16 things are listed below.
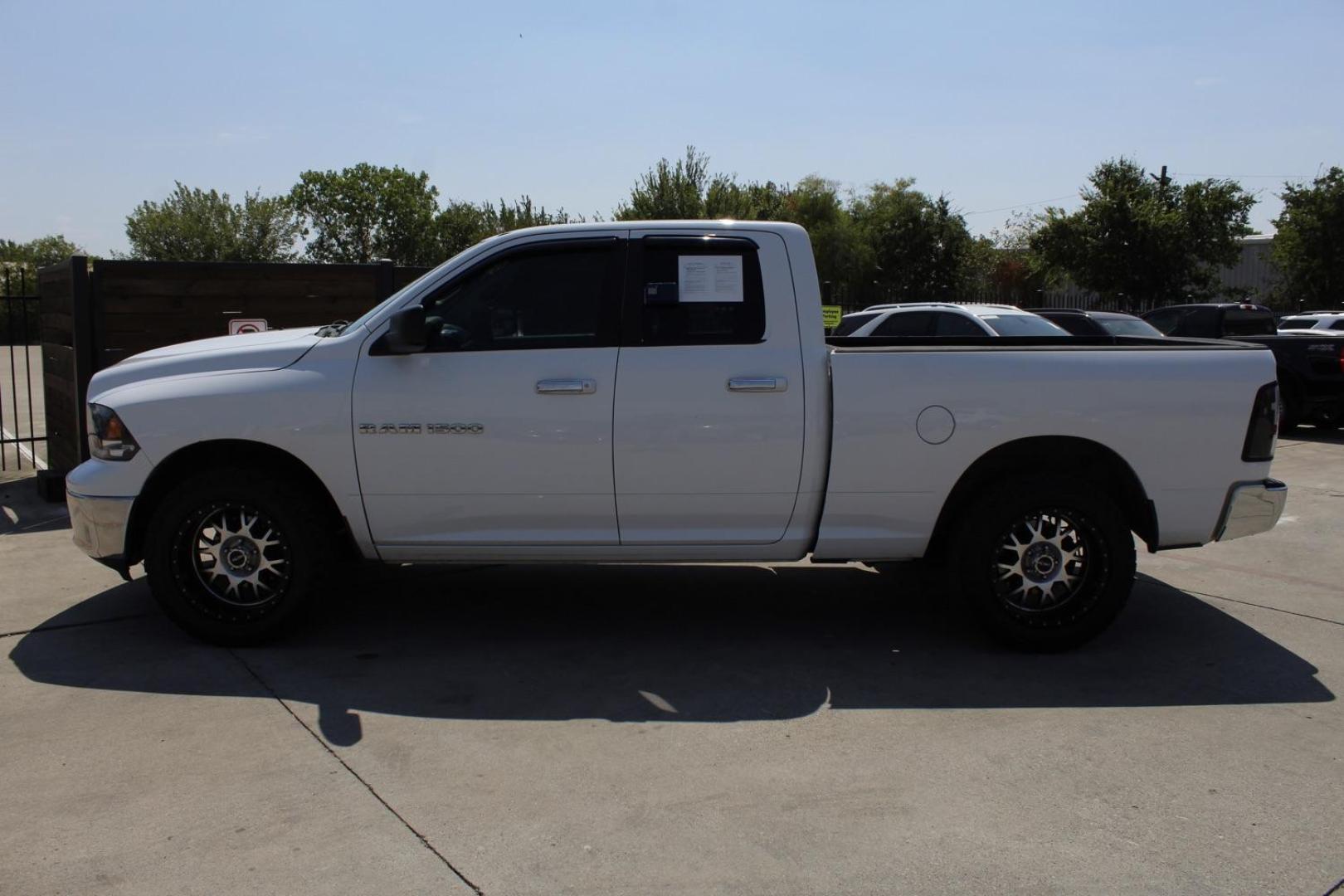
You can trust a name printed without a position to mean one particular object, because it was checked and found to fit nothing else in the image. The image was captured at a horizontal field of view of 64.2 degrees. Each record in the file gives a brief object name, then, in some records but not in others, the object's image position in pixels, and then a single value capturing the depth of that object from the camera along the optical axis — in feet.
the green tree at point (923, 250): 144.87
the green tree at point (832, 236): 169.68
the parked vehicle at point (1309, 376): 46.01
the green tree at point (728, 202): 115.44
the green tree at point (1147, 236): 105.60
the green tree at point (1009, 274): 161.07
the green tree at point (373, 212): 247.50
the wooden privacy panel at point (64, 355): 27.86
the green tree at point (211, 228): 260.01
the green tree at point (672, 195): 113.19
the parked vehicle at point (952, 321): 44.14
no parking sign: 29.17
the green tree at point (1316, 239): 107.86
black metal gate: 33.24
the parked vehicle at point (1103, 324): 48.78
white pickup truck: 16.88
